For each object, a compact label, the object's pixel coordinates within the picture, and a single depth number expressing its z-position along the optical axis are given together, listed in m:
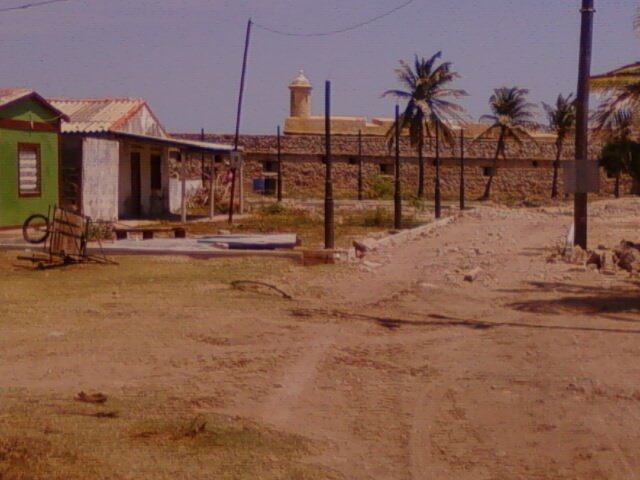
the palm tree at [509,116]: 62.28
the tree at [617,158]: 51.75
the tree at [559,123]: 61.75
